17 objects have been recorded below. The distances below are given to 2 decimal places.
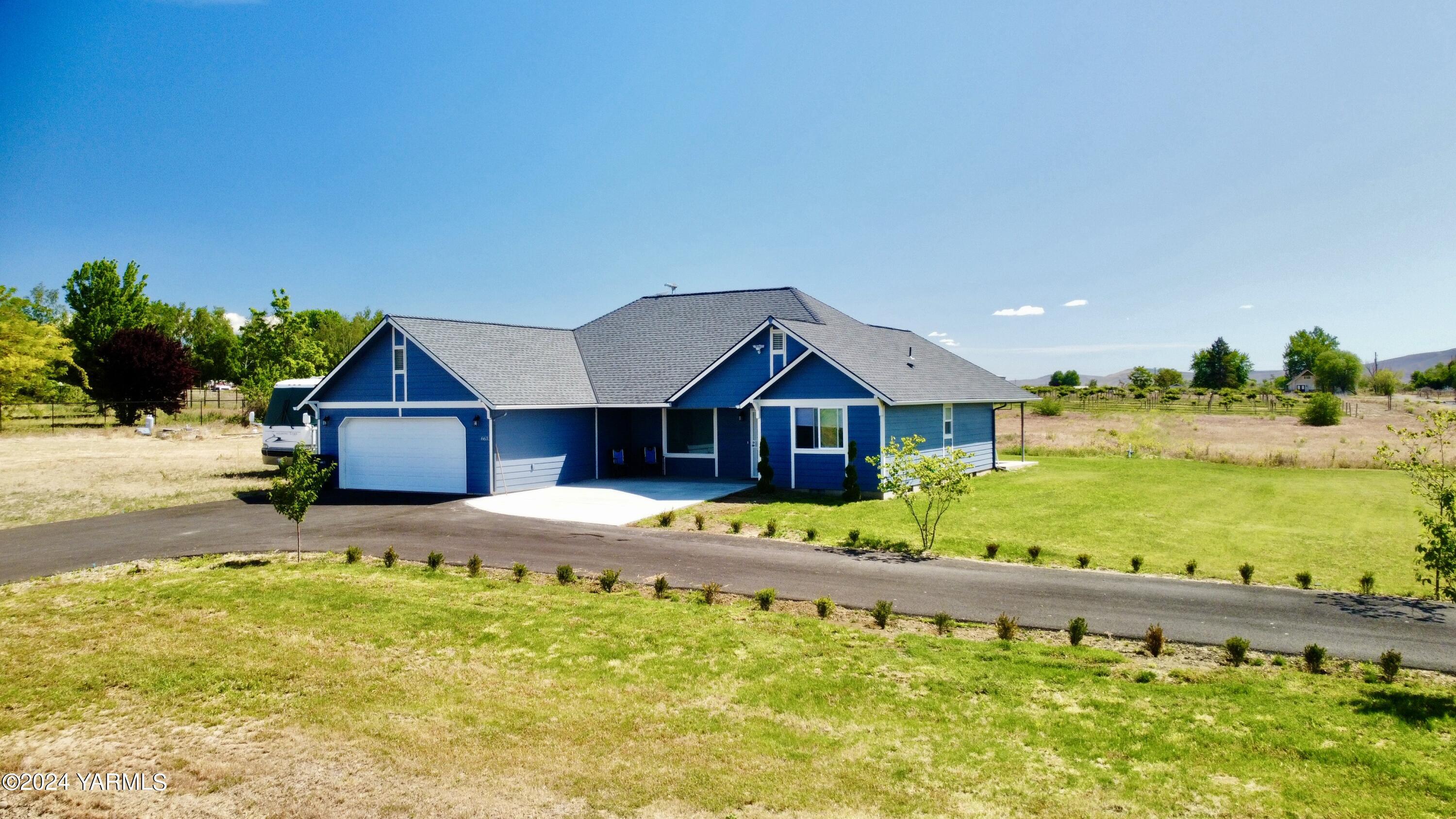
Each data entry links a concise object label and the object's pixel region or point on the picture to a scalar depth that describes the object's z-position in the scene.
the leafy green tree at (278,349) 52.62
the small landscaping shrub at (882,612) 10.20
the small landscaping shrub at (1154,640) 8.99
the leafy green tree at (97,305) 60.72
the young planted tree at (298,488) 13.97
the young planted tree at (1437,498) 10.73
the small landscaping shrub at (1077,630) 9.28
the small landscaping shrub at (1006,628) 9.55
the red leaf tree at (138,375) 53.72
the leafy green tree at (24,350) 45.94
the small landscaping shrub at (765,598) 10.92
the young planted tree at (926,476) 15.20
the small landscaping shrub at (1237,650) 8.66
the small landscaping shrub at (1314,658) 8.46
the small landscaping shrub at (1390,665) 8.16
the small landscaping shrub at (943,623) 9.95
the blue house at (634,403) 23.22
